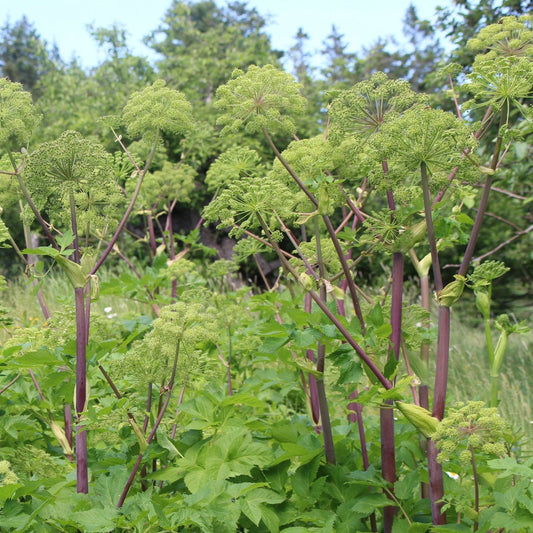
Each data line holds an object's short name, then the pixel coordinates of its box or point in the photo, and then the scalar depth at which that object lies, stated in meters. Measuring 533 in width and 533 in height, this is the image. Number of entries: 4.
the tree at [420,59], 39.69
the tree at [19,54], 46.19
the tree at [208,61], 13.14
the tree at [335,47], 49.03
